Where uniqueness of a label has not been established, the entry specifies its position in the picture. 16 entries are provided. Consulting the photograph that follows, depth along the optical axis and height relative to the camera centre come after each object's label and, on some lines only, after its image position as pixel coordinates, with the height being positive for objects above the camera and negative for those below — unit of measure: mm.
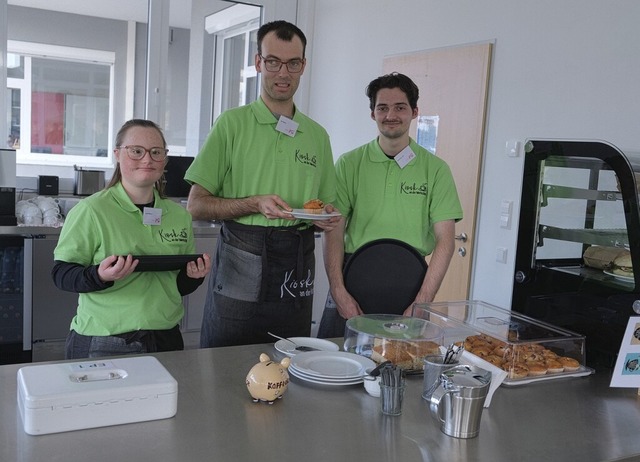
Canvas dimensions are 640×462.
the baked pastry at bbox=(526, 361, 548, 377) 1773 -509
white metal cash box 1262 -483
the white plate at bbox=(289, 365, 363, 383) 1619 -524
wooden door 4164 +370
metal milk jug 1386 -484
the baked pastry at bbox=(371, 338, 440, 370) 1760 -482
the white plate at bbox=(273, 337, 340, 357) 1850 -520
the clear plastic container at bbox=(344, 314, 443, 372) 1761 -461
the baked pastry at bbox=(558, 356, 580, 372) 1837 -510
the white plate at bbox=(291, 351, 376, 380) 1651 -518
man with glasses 2191 -136
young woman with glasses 1897 -310
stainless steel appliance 5227 -238
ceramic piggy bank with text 1479 -495
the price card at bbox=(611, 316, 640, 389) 1776 -479
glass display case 1824 -177
